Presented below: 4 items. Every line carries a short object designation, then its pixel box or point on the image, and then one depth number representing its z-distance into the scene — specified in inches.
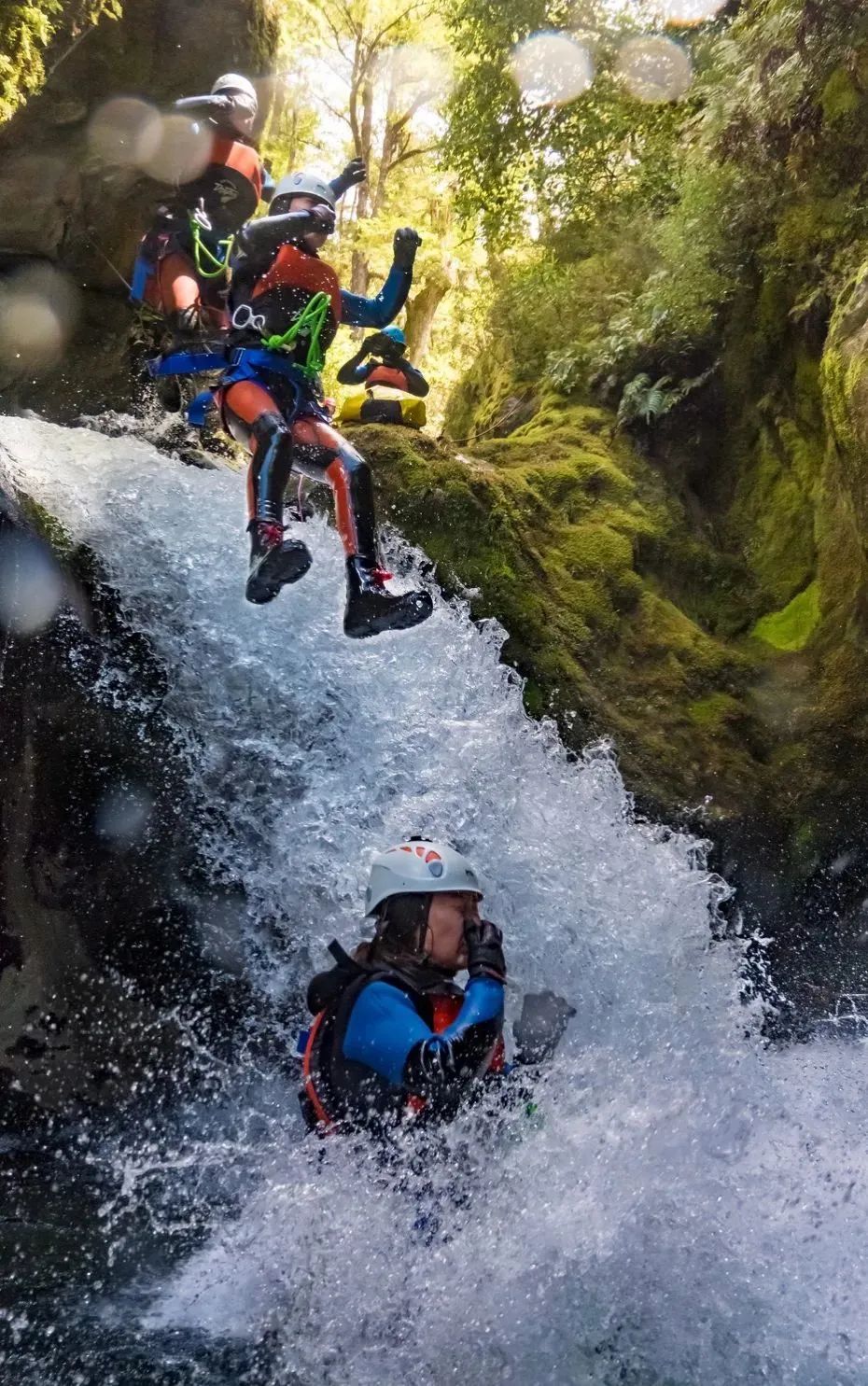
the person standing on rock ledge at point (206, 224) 246.8
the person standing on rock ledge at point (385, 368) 232.4
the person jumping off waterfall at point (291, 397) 197.0
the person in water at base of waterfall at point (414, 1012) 120.0
